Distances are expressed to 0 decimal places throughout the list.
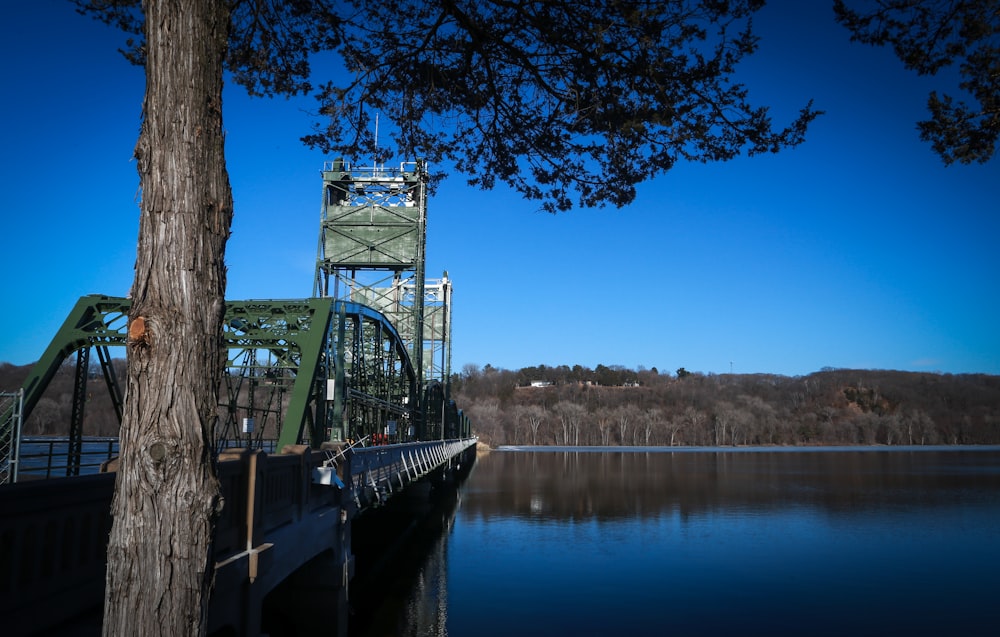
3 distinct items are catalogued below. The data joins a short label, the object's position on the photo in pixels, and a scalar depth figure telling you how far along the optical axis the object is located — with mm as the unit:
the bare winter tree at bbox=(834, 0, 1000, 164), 7039
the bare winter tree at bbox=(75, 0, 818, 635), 3342
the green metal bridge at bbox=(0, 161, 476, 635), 4660
